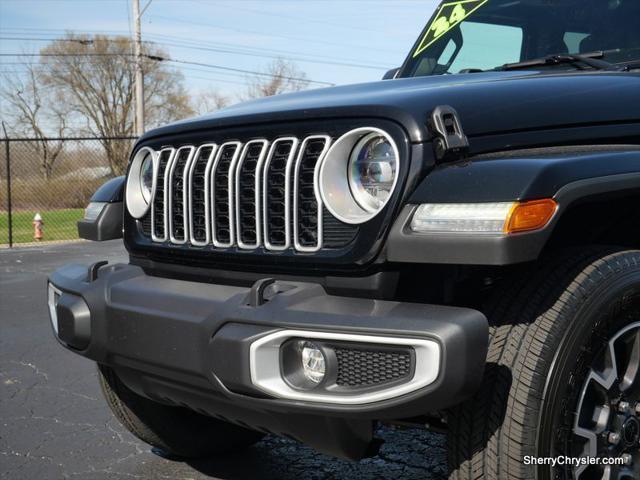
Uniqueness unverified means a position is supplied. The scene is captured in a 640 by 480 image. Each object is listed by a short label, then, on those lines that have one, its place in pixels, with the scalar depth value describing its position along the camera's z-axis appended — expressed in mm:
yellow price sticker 4256
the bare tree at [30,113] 45062
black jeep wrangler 2037
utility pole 29094
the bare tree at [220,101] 48025
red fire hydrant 15141
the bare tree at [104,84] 47031
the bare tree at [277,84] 43219
